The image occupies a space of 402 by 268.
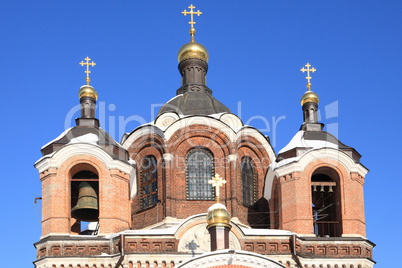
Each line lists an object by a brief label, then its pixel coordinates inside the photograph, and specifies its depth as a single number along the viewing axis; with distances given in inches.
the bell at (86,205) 1221.1
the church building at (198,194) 1165.1
